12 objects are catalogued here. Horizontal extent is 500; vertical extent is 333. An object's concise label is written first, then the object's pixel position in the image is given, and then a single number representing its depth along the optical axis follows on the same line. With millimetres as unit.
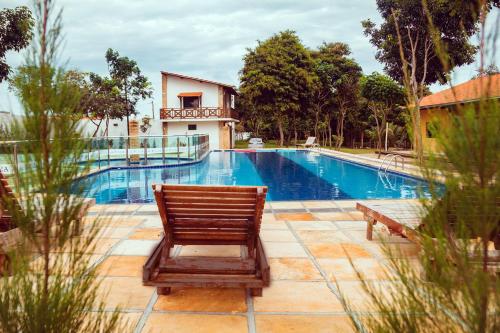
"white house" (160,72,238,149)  32469
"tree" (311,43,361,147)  36500
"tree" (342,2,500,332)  1393
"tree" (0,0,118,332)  1623
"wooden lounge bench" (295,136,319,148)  32781
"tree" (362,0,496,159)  18078
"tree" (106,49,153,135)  36156
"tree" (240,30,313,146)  34656
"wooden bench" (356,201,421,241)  4320
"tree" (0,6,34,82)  14211
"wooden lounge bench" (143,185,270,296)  3193
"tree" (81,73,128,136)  32344
